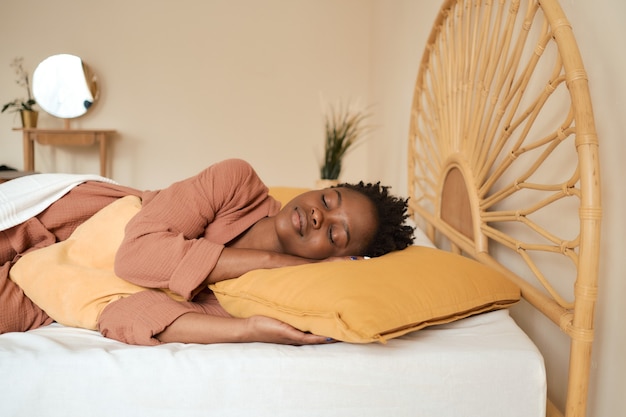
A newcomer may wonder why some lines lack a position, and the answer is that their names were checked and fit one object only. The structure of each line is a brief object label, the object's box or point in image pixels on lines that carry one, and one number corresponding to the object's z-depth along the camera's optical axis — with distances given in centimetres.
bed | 95
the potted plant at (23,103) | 418
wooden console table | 415
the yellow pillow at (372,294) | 99
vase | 317
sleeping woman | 111
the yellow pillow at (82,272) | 124
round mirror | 439
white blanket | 154
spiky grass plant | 328
